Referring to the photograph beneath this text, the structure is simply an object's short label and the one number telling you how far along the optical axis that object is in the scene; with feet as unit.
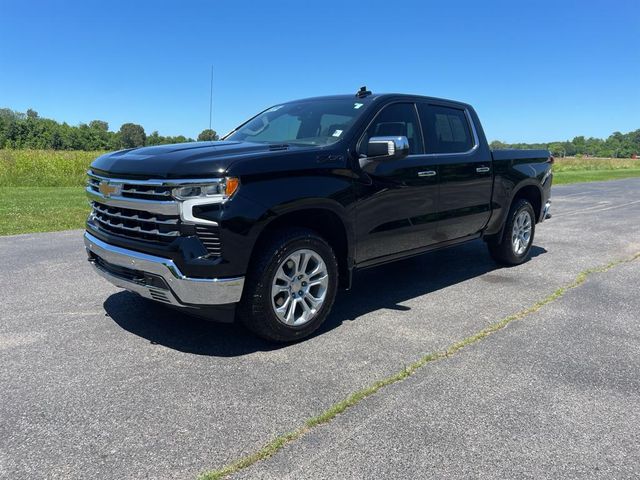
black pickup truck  11.16
